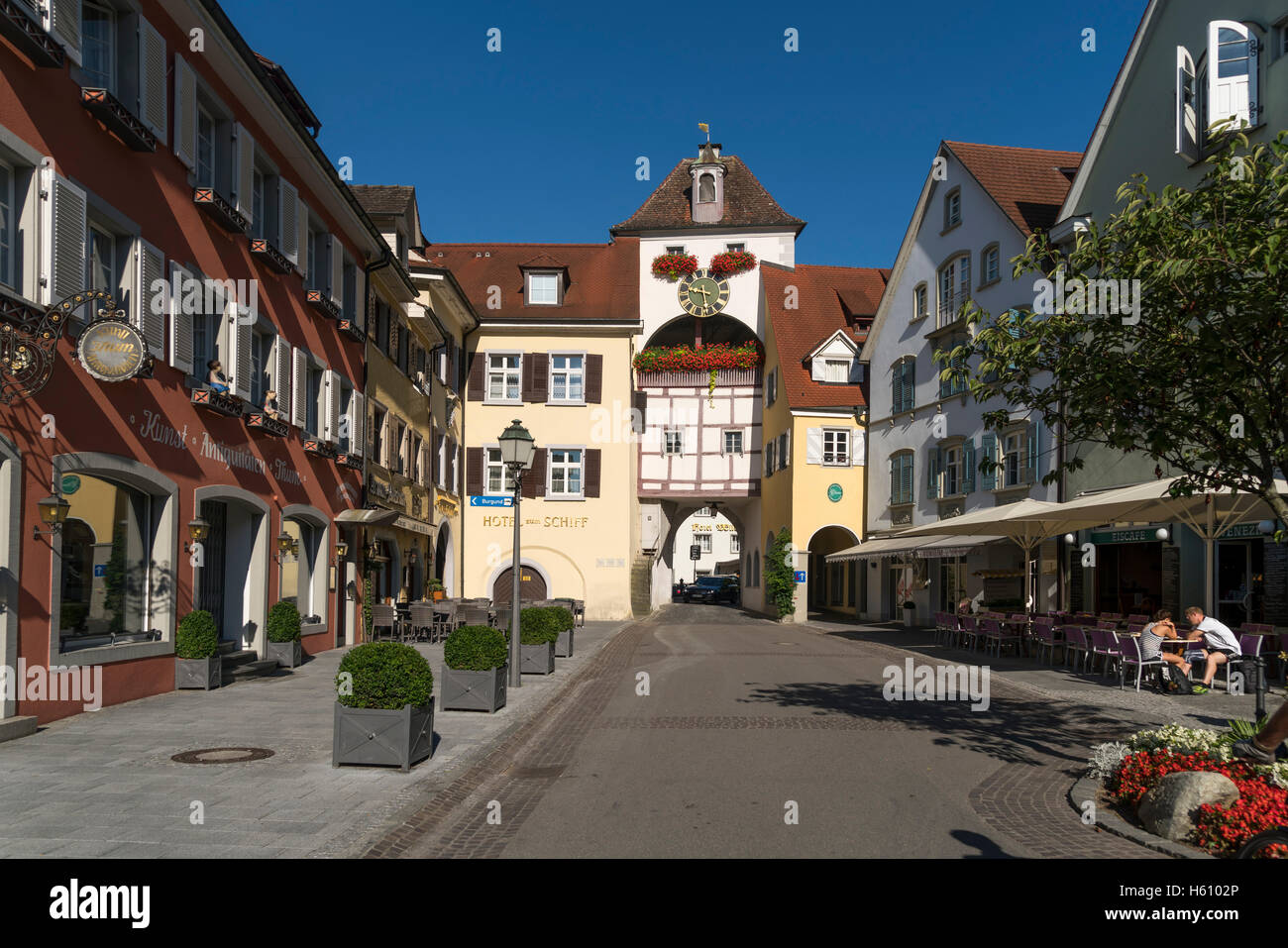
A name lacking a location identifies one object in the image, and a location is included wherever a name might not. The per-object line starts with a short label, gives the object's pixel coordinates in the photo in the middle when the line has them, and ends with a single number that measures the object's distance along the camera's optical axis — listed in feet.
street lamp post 49.55
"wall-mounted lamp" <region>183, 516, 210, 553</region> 47.93
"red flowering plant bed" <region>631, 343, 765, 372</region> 146.30
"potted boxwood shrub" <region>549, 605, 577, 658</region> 71.82
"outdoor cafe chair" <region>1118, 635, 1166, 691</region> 54.39
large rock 23.08
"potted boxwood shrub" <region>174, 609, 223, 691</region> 47.21
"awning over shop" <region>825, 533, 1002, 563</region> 84.17
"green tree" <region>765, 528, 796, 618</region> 129.49
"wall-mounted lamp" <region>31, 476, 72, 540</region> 35.63
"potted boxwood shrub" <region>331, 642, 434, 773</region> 30.35
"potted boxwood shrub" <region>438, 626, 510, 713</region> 43.60
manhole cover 30.89
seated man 52.37
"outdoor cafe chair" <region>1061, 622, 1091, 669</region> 61.77
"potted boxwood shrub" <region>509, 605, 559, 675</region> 58.90
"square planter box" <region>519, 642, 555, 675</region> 58.90
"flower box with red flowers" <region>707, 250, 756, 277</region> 147.64
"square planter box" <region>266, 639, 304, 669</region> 58.70
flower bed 21.72
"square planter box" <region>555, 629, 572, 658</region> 72.38
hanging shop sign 37.32
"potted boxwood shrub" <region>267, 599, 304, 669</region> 58.18
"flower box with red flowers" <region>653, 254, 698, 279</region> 147.13
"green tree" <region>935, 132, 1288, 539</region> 25.72
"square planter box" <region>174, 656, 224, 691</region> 47.32
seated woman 53.21
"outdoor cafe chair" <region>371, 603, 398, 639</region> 77.46
